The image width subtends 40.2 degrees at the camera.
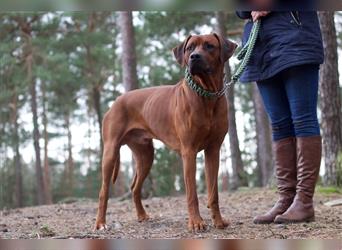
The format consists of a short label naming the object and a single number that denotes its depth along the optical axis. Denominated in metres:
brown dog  4.02
